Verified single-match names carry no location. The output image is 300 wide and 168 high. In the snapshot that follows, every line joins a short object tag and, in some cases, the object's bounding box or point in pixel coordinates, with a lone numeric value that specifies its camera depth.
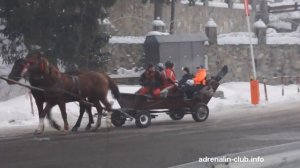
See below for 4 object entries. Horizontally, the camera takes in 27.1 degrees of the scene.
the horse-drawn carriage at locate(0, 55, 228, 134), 13.23
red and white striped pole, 22.08
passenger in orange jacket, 16.30
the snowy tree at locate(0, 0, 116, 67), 17.89
